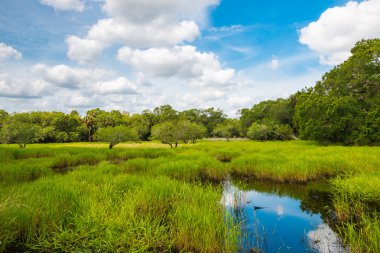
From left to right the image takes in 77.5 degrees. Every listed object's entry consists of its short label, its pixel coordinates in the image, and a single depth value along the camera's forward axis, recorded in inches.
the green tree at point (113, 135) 1457.9
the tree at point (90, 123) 3634.4
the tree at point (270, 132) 2458.5
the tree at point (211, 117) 4342.8
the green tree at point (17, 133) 1573.6
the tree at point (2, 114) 3336.4
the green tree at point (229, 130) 3270.2
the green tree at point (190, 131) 1747.0
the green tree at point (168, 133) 1673.2
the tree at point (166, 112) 3980.3
